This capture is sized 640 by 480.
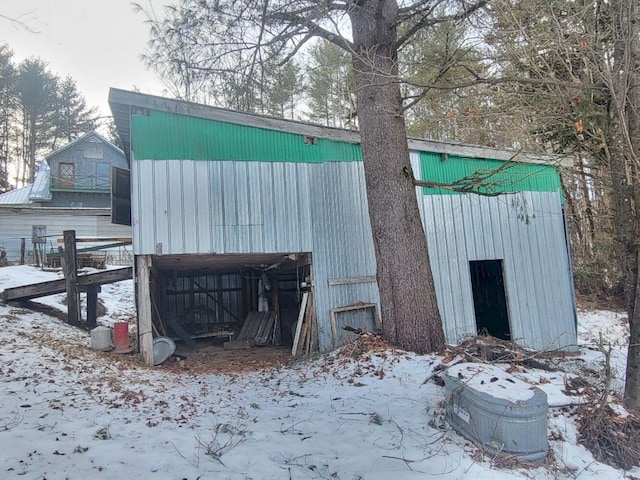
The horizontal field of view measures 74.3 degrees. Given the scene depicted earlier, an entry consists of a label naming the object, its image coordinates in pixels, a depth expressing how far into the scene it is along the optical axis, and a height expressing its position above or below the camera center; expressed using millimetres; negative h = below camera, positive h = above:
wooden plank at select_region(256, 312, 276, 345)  10312 -1391
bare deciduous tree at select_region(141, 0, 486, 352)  5762 +2831
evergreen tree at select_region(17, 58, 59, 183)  26781 +11934
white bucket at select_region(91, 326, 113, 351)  7242 -888
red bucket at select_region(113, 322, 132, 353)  7305 -912
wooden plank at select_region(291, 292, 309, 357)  7936 -966
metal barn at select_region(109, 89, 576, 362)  7234 +1018
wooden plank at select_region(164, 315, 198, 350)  9891 -1199
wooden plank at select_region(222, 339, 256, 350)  9945 -1594
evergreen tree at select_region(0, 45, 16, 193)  25861 +10606
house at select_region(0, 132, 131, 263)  19234 +4496
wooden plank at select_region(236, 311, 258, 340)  10711 -1298
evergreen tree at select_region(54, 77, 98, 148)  28953 +12240
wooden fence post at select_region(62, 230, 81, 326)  8820 +293
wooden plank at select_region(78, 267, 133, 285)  9109 +218
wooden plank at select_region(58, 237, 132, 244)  10828 +1295
